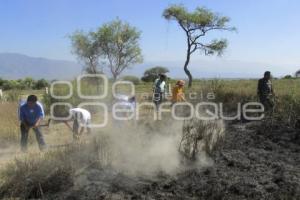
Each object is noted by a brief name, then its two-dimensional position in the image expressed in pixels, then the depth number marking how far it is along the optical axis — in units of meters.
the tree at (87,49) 44.16
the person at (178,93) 15.44
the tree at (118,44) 43.38
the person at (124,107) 12.60
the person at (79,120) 11.92
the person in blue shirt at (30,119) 11.27
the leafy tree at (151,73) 57.47
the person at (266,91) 15.29
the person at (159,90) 16.09
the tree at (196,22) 40.44
